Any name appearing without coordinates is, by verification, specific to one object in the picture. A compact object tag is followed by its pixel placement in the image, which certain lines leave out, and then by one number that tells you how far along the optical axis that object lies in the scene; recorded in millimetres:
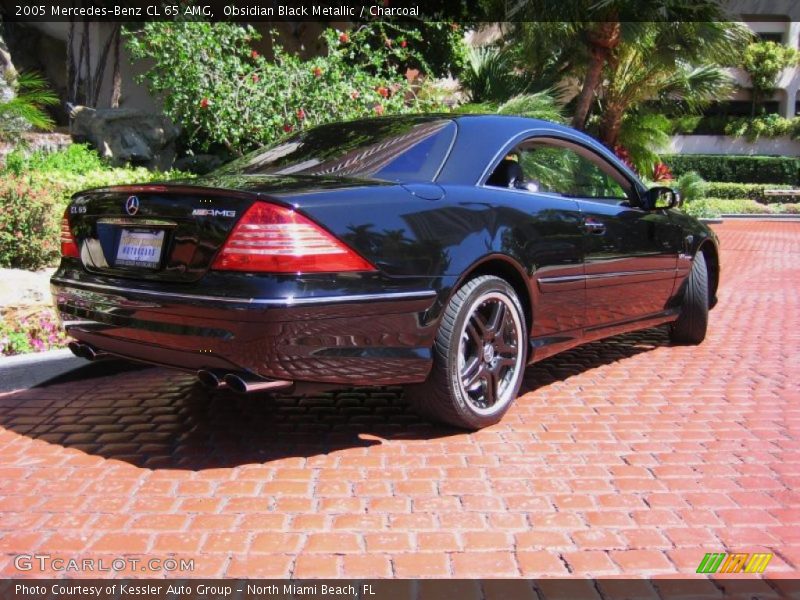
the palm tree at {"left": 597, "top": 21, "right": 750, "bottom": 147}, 14484
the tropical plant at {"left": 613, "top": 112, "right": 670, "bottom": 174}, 19188
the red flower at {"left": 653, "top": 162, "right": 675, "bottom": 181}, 22047
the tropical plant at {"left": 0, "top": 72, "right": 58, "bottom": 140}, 7891
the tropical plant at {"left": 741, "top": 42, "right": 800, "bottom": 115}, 38906
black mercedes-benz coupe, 3025
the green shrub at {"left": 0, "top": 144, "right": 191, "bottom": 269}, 6645
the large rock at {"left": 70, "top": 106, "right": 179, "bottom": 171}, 13117
